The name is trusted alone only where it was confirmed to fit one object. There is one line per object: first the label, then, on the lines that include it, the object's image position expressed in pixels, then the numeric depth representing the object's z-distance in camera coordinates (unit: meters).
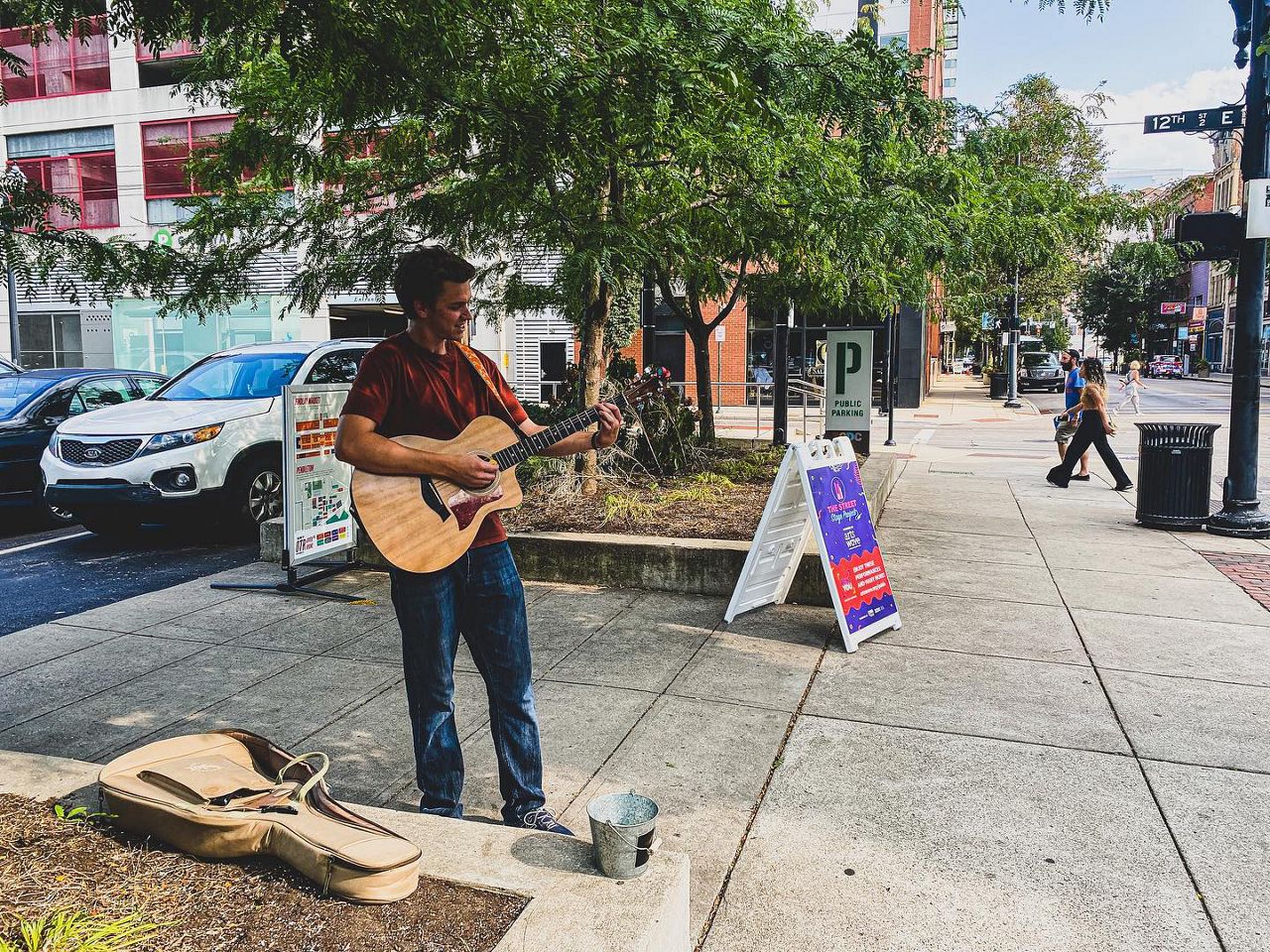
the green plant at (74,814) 2.75
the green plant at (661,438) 9.61
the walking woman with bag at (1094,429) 12.04
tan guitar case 2.42
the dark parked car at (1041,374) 43.89
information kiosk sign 6.95
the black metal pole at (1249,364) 9.06
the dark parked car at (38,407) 10.04
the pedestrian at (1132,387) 24.64
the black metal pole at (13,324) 19.27
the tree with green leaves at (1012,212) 9.15
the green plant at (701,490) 8.48
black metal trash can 9.23
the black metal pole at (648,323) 11.27
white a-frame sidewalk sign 5.66
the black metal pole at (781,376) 12.72
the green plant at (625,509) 7.73
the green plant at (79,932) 2.12
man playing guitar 3.25
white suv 8.60
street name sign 9.07
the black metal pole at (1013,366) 31.55
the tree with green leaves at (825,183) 5.93
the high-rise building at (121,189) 30.56
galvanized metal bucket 2.49
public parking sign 11.01
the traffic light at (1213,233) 9.20
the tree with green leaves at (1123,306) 75.20
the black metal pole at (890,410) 18.16
